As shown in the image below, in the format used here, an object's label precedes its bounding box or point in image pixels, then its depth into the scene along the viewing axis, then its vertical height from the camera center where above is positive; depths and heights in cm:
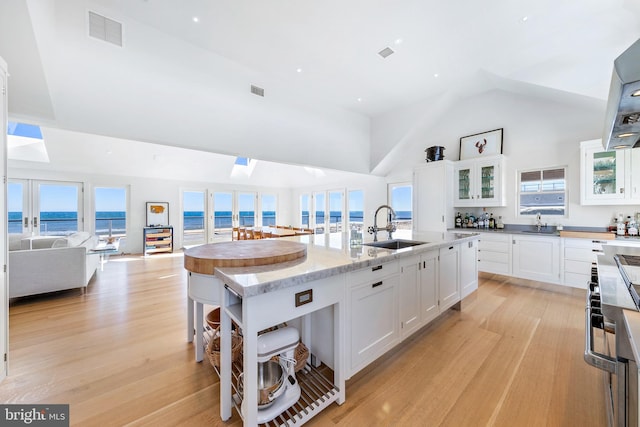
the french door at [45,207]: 546 +16
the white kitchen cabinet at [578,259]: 324 -66
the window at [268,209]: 941 +13
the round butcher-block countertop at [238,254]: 144 -28
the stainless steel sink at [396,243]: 250 -34
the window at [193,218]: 774 -17
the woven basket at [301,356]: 165 -100
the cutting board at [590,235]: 315 -33
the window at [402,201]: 635 +30
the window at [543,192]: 395 +32
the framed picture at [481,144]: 447 +130
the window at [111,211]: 640 +6
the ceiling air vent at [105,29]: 262 +207
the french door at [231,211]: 825 +6
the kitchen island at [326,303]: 118 -56
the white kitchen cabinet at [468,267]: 280 -68
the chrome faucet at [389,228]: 260 -19
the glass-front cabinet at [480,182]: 432 +55
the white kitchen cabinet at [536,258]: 351 -71
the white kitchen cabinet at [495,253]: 392 -71
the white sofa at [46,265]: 305 -70
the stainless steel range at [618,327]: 73 -44
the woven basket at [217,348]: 169 -98
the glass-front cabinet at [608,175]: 312 +48
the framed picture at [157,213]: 697 +0
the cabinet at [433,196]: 465 +31
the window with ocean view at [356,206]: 746 +19
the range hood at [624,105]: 93 +50
